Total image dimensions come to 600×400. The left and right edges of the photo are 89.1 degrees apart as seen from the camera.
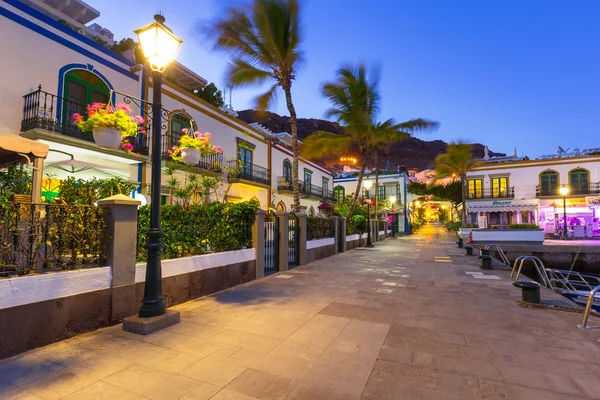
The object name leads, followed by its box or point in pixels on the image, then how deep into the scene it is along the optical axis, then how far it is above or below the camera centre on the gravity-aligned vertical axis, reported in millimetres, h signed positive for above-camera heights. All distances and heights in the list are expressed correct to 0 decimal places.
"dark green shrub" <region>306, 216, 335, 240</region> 11152 -541
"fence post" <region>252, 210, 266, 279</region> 7551 -643
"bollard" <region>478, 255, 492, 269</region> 9584 -1489
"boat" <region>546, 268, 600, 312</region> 7160 -1933
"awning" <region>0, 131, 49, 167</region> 4359 +1010
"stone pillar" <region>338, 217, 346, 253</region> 14876 -965
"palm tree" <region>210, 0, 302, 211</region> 9984 +5931
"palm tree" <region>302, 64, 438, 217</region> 14914 +4755
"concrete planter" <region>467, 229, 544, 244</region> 18141 -1264
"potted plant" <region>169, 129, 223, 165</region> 5719 +1280
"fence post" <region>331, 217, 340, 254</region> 13816 -859
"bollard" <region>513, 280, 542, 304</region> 5332 -1349
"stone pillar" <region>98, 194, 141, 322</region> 4199 -482
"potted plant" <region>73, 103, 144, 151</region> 4383 +1304
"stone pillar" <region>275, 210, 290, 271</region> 9016 -649
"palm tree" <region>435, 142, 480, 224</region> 26953 +5004
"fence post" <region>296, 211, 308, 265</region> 10195 -698
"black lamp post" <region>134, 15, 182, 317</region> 4137 +662
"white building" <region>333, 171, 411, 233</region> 37062 +3158
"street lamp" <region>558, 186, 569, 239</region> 23752 -1409
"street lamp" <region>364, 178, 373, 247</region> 17709 -991
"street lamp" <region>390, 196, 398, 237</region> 32353 +1591
